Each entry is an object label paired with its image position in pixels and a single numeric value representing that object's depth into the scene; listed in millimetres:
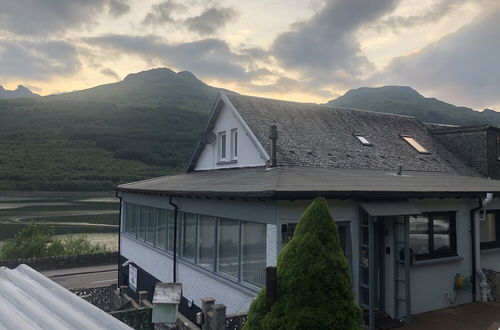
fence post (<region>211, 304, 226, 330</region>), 6715
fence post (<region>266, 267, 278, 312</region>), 5301
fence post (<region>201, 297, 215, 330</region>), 6987
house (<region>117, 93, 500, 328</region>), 8250
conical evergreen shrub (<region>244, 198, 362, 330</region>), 5036
